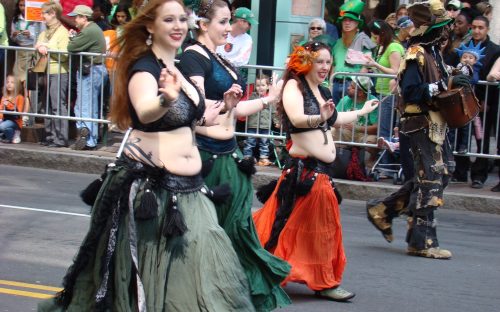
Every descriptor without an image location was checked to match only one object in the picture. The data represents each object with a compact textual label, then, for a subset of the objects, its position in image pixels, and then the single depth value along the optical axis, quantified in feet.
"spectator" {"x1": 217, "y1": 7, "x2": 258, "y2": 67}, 45.09
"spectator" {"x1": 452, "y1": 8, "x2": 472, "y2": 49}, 44.93
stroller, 41.57
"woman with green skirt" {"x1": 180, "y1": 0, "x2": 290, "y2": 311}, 21.62
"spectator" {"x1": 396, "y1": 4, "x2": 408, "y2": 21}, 46.08
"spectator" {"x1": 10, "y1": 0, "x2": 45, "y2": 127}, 48.34
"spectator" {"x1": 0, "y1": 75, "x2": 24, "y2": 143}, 48.29
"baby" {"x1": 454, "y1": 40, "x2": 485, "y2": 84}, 41.32
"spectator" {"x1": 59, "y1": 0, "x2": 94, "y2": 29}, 51.55
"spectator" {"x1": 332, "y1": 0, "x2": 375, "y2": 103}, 45.65
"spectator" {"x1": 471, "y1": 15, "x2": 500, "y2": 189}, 41.73
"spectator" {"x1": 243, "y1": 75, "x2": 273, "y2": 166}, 44.55
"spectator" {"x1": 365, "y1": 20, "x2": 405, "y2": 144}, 42.47
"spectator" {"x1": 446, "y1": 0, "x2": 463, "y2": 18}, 43.06
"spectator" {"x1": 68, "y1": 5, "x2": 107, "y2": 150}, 46.34
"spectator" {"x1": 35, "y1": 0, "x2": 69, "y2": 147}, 47.03
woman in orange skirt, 24.53
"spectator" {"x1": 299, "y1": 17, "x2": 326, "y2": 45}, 45.09
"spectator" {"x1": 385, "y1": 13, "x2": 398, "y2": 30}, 46.71
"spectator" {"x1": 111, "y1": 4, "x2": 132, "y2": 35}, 51.57
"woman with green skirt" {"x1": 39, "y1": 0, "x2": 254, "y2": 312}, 17.66
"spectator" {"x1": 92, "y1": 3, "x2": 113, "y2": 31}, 52.04
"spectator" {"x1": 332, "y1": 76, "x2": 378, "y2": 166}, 42.68
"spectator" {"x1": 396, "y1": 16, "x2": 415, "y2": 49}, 41.86
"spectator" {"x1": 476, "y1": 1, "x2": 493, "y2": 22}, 46.88
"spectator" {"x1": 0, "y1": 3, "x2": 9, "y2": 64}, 50.24
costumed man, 29.35
